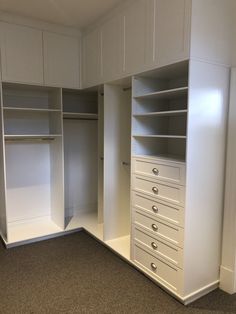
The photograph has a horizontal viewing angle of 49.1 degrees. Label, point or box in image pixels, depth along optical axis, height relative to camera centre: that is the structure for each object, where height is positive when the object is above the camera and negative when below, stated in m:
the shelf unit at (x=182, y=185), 2.04 -0.47
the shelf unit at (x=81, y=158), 3.80 -0.43
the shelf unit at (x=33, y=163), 3.39 -0.47
